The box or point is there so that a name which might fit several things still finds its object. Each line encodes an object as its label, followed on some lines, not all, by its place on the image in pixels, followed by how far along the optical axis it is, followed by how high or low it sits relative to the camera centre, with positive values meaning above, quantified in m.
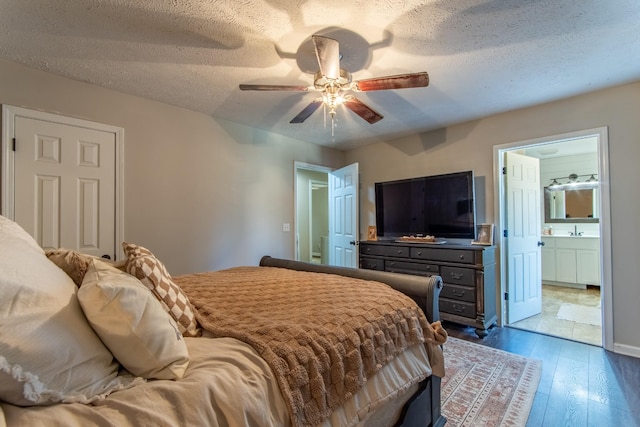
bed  0.66 -0.41
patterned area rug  1.80 -1.20
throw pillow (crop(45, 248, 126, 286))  1.01 -0.14
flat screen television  3.35 +0.15
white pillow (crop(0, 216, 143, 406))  0.60 -0.27
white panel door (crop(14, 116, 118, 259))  2.23 +0.30
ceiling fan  1.64 +0.90
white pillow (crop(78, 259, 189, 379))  0.80 -0.30
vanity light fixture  5.06 +0.63
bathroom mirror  5.06 +0.25
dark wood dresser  2.97 -0.59
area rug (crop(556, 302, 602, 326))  3.40 -1.18
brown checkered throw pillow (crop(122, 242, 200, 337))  1.18 -0.28
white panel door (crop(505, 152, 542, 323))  3.38 -0.23
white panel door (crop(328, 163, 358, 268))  4.16 +0.06
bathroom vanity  4.71 -0.71
